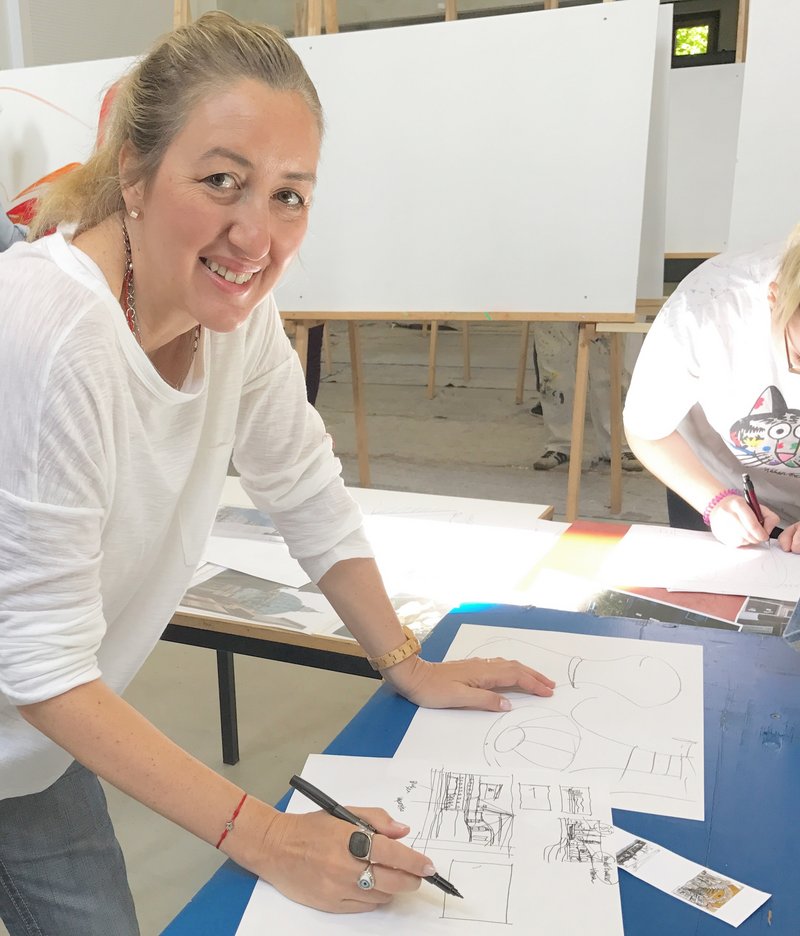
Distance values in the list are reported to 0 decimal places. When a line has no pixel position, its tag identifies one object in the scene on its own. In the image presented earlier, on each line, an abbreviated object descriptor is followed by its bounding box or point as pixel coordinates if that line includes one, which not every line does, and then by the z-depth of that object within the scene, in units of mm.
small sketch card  715
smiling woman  730
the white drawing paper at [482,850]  702
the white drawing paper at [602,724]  883
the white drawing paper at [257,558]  1482
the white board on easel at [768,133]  2594
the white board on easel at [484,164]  2711
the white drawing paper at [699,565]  1339
